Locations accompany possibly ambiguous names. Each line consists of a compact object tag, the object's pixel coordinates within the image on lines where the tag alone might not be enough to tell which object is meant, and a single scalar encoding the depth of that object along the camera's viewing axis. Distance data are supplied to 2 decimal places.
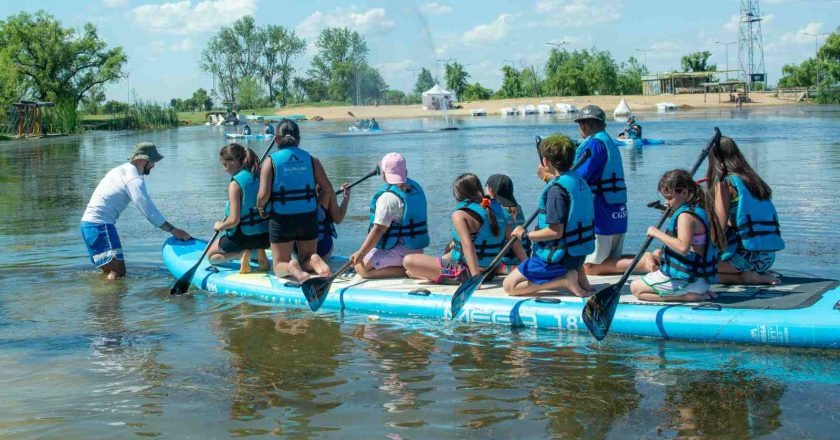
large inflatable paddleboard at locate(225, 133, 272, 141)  41.81
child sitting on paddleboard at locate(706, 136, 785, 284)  6.92
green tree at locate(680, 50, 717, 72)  104.44
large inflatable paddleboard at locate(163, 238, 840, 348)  6.32
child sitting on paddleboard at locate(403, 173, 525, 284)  7.42
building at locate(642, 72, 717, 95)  98.12
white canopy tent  87.93
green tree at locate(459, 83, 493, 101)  107.69
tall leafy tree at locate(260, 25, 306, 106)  126.06
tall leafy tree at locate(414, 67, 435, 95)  98.94
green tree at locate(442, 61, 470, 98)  111.06
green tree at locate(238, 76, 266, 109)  119.06
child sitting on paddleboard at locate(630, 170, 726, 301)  6.55
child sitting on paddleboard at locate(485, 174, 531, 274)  7.49
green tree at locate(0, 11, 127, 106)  69.75
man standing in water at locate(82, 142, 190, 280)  9.70
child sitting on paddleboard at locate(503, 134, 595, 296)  6.82
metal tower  101.12
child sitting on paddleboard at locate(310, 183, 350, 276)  8.52
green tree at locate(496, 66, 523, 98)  109.00
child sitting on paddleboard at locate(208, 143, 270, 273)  8.73
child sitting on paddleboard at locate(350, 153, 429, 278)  7.87
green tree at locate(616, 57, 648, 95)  106.31
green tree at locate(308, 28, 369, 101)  110.62
